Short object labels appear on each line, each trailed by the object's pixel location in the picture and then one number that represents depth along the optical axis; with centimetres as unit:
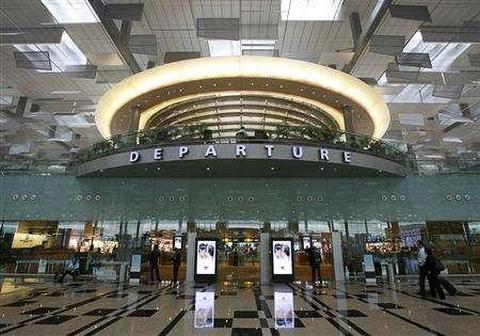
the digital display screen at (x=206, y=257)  1104
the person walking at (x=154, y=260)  1116
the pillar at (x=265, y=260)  1094
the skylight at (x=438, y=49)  1302
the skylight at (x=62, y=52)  1328
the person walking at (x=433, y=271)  686
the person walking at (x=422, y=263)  712
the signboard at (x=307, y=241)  1262
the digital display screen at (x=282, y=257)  1092
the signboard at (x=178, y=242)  1267
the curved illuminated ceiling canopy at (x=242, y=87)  1173
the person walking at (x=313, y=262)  1080
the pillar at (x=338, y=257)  1185
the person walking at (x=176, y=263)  1096
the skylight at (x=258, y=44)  1334
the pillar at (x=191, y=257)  1121
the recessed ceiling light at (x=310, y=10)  1101
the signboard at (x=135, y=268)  1087
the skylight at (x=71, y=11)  1066
